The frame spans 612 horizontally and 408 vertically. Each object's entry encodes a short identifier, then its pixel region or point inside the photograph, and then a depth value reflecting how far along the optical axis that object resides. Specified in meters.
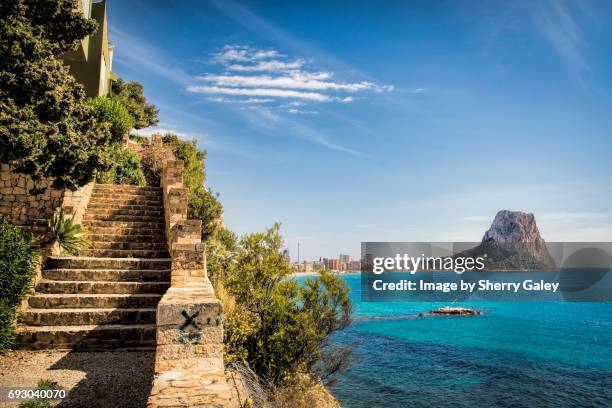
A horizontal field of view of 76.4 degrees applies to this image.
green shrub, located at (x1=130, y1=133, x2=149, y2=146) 30.16
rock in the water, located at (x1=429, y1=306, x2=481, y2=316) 64.17
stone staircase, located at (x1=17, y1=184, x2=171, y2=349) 6.80
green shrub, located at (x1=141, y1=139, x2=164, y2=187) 22.11
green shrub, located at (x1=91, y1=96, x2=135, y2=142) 19.45
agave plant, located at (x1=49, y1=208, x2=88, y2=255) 9.02
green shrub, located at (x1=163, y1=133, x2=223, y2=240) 16.58
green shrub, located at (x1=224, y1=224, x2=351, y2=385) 9.38
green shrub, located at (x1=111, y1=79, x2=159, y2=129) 32.25
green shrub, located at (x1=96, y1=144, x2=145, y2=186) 17.66
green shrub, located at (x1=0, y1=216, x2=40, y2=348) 6.28
